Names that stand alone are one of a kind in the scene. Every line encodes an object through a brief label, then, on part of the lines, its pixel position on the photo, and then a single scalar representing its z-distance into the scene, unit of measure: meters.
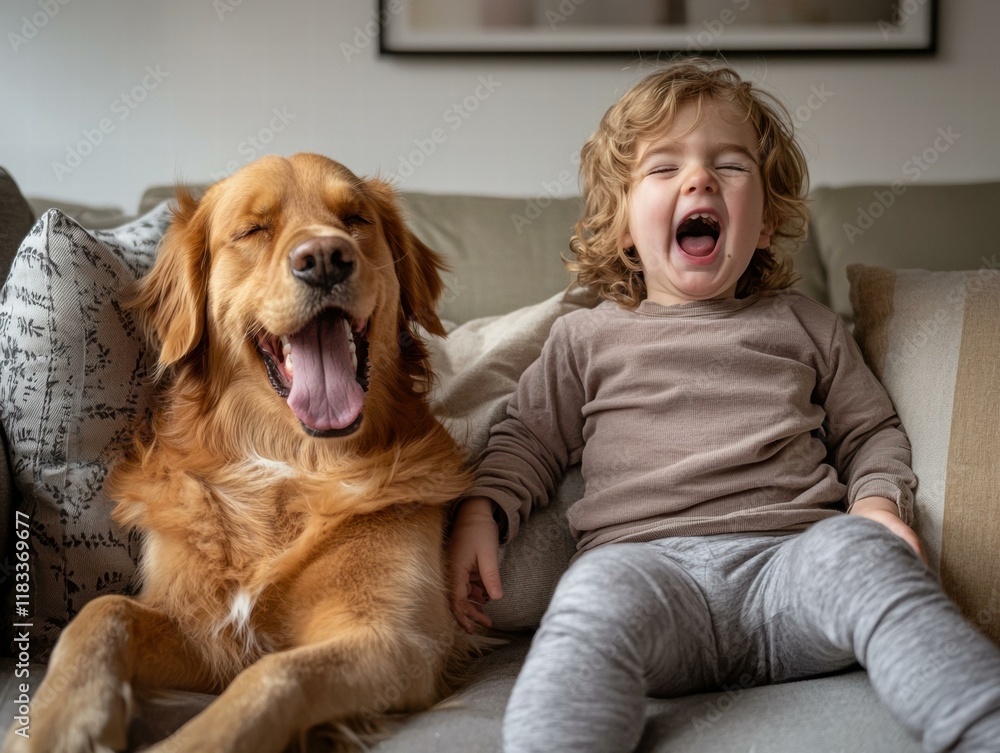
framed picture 2.56
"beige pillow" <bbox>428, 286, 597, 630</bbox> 1.43
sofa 1.07
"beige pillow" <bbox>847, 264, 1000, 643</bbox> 1.27
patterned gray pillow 1.28
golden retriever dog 1.15
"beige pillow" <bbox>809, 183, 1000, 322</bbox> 2.08
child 0.98
